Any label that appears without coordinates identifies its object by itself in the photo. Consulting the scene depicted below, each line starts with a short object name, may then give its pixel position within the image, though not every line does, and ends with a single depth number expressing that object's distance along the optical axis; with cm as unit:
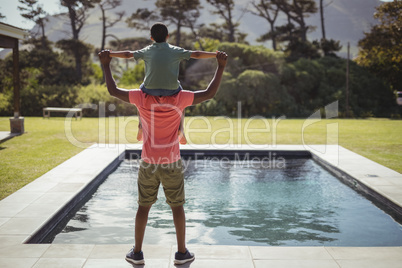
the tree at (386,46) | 2536
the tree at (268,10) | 3708
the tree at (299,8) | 3638
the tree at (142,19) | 3541
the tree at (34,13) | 3538
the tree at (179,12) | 3303
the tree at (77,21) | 3150
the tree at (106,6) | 3584
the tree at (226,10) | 3478
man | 320
